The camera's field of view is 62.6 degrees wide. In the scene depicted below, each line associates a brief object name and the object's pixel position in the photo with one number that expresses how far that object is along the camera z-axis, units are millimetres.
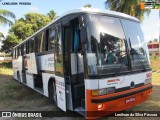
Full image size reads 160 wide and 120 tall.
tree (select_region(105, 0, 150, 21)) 12886
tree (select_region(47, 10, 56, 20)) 21467
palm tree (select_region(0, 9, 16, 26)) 12347
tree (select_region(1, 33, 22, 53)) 18376
